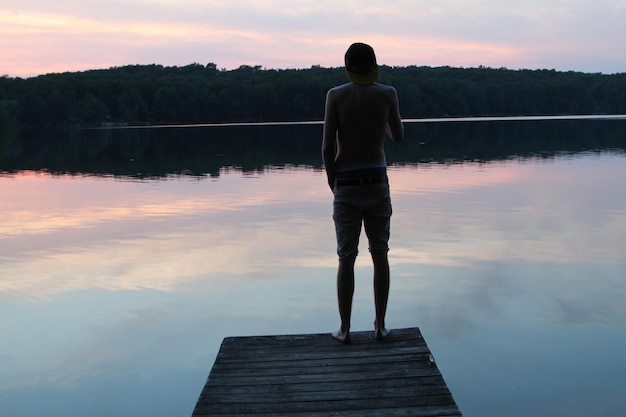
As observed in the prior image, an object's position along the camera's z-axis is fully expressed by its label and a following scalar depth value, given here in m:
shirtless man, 4.17
